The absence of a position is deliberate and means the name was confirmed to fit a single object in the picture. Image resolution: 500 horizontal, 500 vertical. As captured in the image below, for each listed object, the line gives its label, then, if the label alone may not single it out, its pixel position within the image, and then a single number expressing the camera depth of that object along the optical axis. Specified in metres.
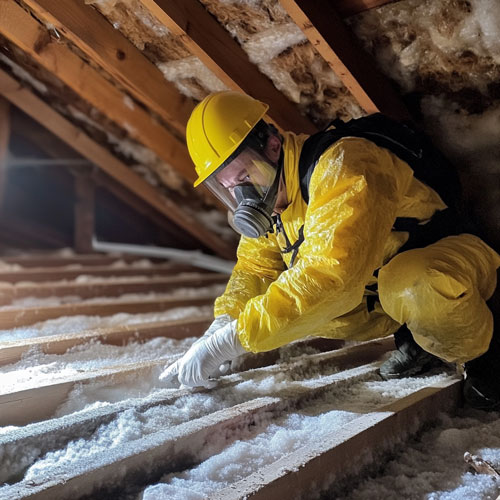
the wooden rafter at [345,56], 1.66
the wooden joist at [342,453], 1.00
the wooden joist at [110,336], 1.82
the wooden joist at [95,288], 2.66
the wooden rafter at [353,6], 1.69
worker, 1.36
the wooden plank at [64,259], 3.46
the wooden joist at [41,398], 1.41
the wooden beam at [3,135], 3.50
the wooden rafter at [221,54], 1.82
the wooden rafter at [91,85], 2.22
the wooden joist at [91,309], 2.23
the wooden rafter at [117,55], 2.01
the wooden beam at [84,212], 3.98
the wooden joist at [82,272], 2.98
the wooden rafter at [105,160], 2.99
